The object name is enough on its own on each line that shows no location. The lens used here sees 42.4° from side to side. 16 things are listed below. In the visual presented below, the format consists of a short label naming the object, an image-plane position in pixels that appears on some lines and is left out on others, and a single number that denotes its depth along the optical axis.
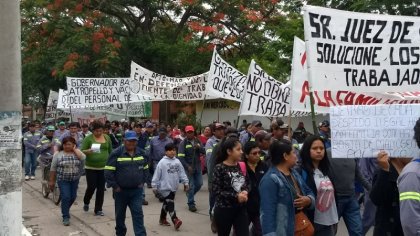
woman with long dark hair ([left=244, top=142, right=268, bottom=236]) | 6.22
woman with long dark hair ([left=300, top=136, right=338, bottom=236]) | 5.05
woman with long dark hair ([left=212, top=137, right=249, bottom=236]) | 5.81
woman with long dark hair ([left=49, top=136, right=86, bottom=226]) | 9.20
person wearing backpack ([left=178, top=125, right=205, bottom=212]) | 10.48
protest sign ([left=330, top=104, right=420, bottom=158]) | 4.43
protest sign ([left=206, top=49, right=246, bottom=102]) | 12.34
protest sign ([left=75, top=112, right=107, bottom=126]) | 27.34
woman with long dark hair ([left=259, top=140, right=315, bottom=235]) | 4.62
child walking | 8.53
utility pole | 5.43
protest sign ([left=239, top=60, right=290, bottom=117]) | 10.77
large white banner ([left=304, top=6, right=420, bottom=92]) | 5.98
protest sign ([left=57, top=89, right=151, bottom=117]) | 16.39
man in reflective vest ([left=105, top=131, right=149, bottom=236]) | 7.31
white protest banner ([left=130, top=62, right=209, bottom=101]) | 15.00
